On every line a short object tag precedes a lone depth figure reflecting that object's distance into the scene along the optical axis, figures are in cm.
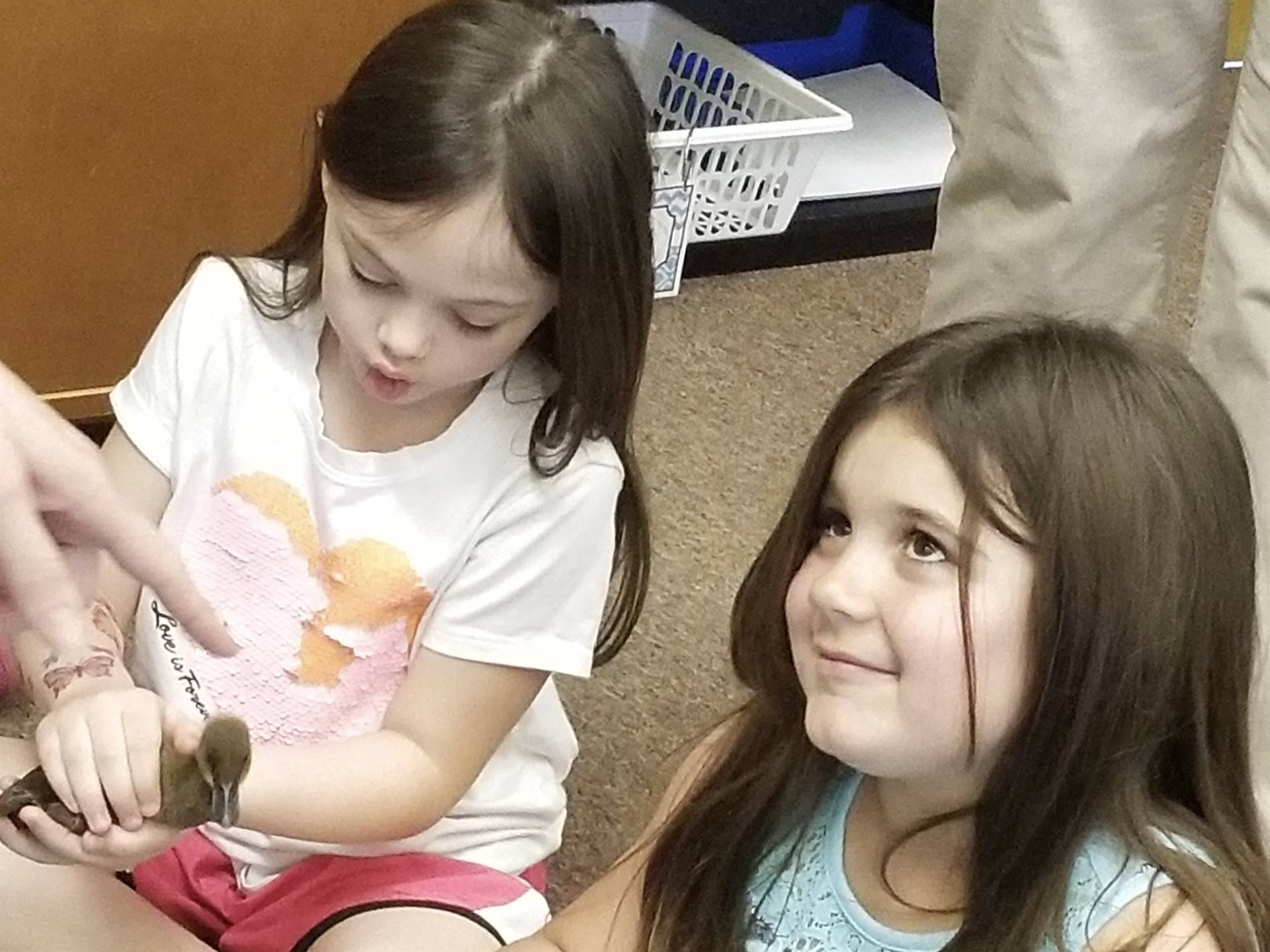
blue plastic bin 223
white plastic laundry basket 182
